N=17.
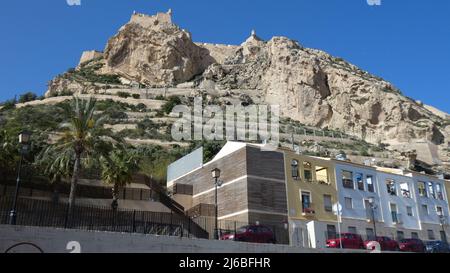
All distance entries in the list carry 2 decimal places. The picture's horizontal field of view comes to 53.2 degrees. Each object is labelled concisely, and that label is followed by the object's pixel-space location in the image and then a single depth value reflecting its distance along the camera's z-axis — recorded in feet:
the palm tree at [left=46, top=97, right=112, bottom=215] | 90.02
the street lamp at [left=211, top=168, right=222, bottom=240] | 79.97
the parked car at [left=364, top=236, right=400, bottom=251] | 103.00
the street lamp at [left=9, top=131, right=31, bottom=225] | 68.90
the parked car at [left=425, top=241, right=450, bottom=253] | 110.79
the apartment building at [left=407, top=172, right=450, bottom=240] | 143.33
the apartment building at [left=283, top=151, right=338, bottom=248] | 107.24
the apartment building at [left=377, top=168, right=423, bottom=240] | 132.67
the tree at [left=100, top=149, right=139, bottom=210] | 114.42
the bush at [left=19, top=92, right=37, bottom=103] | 360.81
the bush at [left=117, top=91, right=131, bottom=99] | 384.74
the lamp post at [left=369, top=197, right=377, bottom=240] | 117.39
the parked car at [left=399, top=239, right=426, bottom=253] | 107.04
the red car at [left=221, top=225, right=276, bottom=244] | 83.25
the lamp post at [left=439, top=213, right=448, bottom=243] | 147.88
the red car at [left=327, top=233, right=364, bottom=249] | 96.22
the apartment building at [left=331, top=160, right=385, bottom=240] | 122.42
